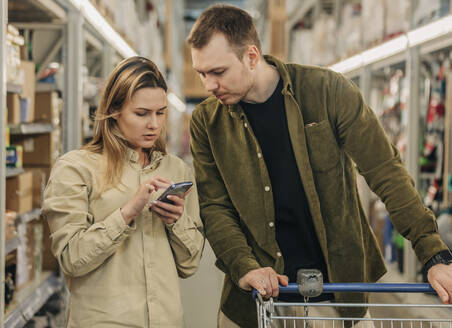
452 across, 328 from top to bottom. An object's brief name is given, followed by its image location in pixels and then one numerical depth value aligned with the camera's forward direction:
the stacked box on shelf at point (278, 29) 9.54
